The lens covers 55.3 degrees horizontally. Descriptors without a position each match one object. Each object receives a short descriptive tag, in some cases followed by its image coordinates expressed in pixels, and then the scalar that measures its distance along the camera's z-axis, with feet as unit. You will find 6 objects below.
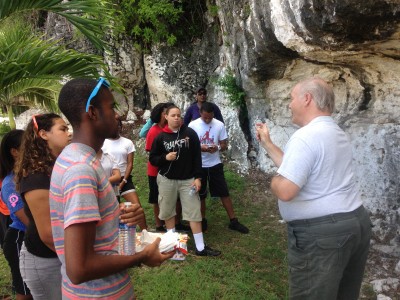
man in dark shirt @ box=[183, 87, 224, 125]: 21.70
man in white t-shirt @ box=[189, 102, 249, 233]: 17.16
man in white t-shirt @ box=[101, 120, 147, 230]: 15.93
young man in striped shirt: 4.89
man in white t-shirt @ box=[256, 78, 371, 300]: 7.38
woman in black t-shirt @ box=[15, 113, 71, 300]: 6.98
